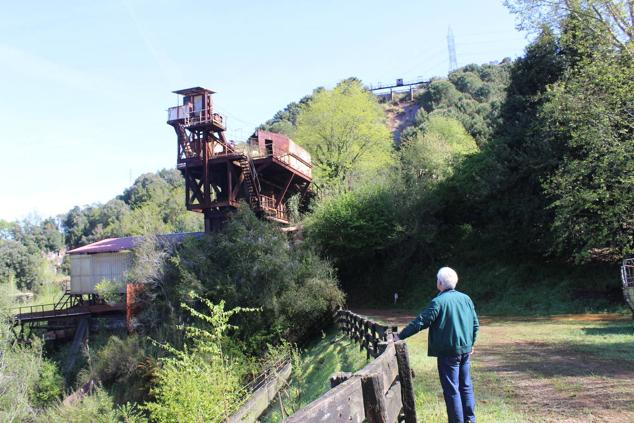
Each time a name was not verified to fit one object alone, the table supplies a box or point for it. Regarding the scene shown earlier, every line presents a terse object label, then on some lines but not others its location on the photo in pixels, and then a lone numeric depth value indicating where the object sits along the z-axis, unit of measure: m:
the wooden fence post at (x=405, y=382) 5.37
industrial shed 31.67
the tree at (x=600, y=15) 16.08
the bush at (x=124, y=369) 22.53
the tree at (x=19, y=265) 64.88
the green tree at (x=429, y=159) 33.06
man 5.65
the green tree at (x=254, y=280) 22.25
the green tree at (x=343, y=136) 44.00
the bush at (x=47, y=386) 26.71
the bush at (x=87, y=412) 18.78
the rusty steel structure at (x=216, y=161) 31.86
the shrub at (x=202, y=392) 7.64
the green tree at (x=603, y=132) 14.71
